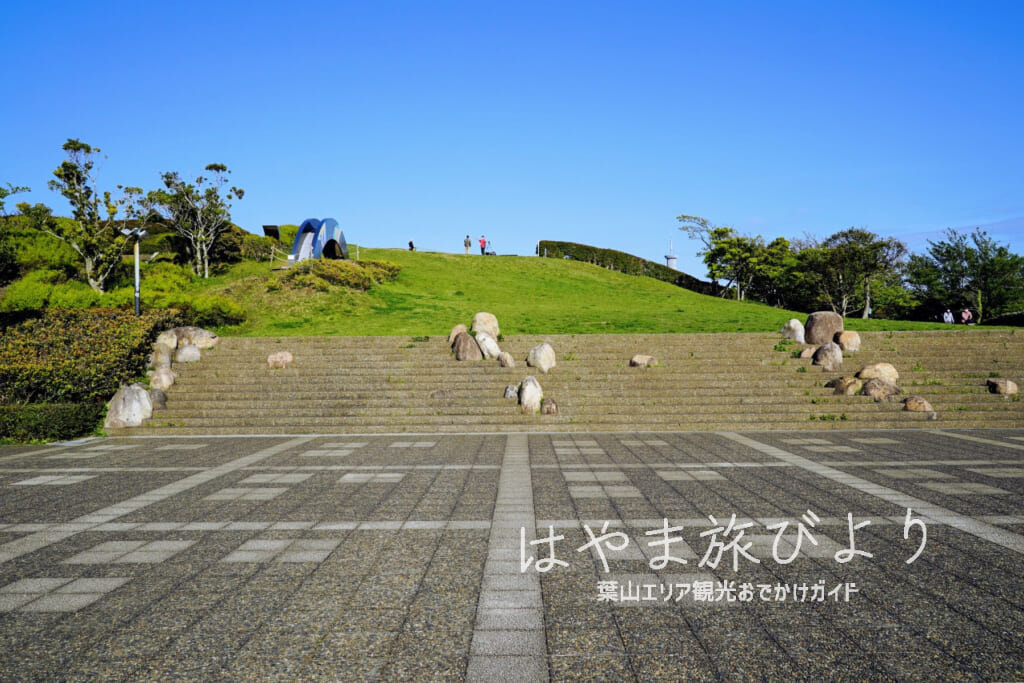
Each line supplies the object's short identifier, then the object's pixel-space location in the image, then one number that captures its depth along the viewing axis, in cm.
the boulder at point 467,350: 1850
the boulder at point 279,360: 1828
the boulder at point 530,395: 1517
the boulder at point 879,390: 1540
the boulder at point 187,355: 1823
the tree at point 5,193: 1725
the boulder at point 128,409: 1446
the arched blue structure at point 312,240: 4162
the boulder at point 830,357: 1762
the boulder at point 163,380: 1662
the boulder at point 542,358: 1772
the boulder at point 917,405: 1471
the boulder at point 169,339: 1848
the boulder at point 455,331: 1964
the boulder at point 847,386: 1593
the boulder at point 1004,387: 1583
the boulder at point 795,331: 1991
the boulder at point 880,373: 1647
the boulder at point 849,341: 1873
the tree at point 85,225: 2888
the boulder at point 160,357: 1772
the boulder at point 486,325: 2015
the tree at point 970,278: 4741
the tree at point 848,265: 4156
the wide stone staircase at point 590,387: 1466
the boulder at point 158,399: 1555
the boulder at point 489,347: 1850
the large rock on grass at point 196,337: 1903
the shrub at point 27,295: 2002
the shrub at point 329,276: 3184
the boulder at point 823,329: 1938
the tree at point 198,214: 3775
